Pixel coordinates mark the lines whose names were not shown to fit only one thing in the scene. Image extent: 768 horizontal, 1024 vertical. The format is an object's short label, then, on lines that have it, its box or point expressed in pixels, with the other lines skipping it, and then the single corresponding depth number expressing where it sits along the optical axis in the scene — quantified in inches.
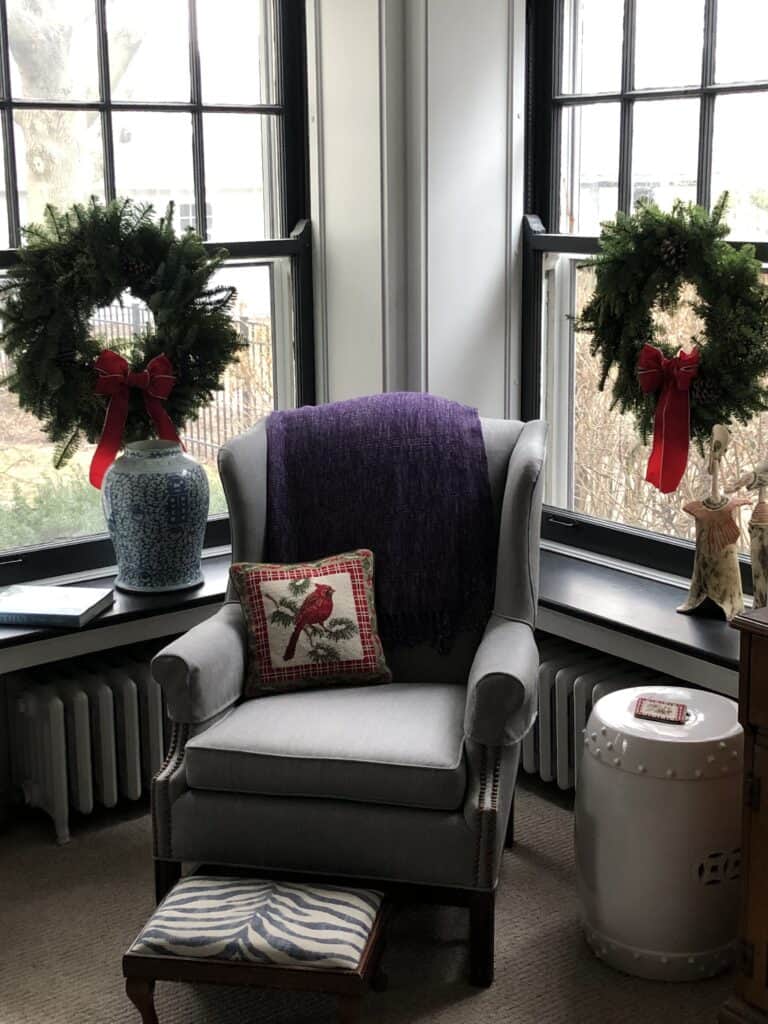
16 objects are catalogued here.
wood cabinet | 81.7
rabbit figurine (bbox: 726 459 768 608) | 101.4
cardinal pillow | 105.4
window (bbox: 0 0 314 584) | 119.6
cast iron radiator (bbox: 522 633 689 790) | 116.0
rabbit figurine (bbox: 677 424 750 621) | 107.1
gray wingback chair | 92.3
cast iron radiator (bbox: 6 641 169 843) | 116.5
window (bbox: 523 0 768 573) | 112.7
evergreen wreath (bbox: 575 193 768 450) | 107.3
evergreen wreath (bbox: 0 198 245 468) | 114.9
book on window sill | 111.3
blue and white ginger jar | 116.6
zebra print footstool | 82.0
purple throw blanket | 111.4
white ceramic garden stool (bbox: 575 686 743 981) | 91.4
